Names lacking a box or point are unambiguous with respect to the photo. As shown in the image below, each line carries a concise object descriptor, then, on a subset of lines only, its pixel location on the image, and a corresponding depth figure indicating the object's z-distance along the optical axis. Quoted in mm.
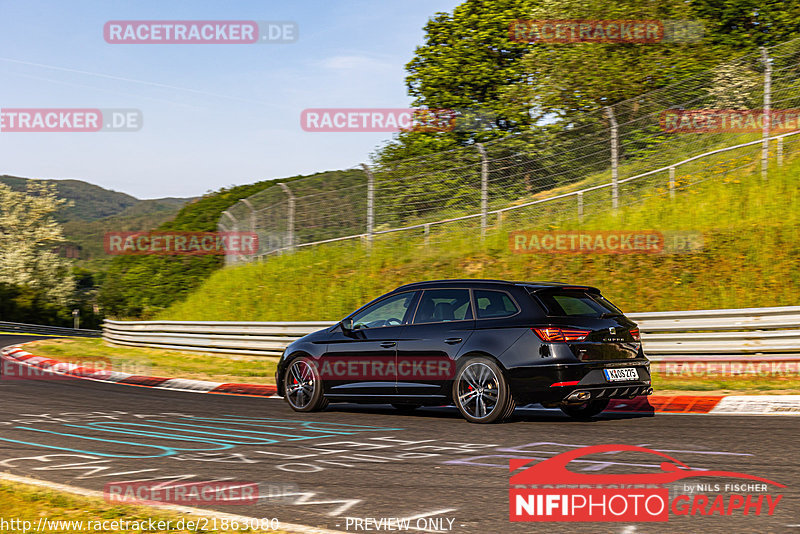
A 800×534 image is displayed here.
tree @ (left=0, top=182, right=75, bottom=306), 67500
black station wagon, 9031
